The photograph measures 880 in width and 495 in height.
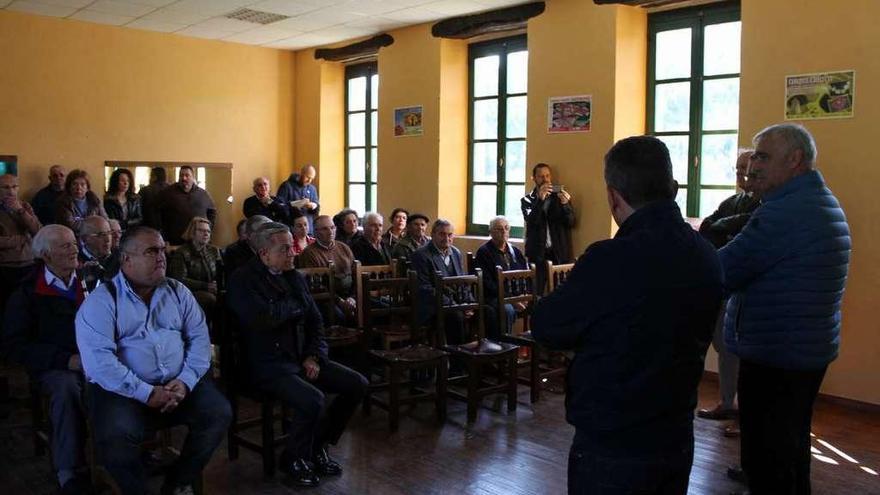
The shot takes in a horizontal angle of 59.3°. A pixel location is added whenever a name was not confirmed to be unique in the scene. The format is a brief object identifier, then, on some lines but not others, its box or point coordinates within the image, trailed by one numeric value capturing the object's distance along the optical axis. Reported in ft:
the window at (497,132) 23.44
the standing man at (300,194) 26.12
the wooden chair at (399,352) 13.73
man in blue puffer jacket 8.05
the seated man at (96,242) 14.38
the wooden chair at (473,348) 14.40
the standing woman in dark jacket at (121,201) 24.54
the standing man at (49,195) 22.29
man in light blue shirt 9.41
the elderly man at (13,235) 17.81
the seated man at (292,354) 11.38
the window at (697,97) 18.45
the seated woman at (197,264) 17.28
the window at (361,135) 28.87
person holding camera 20.33
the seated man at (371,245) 19.48
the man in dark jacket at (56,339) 10.64
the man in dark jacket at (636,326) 5.27
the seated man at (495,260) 17.56
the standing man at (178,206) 24.85
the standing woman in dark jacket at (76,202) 21.47
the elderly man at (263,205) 25.52
